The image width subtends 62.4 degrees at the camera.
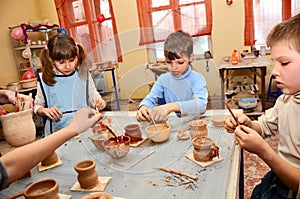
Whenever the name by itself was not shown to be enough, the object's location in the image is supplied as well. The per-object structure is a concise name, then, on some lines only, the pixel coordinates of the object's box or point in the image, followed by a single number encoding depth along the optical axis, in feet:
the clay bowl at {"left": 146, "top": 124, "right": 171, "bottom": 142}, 3.15
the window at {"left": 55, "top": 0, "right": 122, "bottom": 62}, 14.11
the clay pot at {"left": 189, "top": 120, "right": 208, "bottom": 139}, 3.15
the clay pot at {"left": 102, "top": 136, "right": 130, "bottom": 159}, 2.75
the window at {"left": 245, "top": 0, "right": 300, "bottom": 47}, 10.99
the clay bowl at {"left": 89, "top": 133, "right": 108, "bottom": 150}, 3.15
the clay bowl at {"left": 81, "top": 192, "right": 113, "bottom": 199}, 2.09
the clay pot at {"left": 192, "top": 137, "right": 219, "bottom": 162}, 2.61
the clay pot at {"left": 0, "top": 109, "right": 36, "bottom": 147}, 3.42
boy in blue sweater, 3.28
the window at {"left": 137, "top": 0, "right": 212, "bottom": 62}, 12.09
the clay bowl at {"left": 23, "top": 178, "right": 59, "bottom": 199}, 2.09
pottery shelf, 13.37
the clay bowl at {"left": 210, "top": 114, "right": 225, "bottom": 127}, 3.58
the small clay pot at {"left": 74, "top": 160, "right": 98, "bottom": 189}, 2.41
